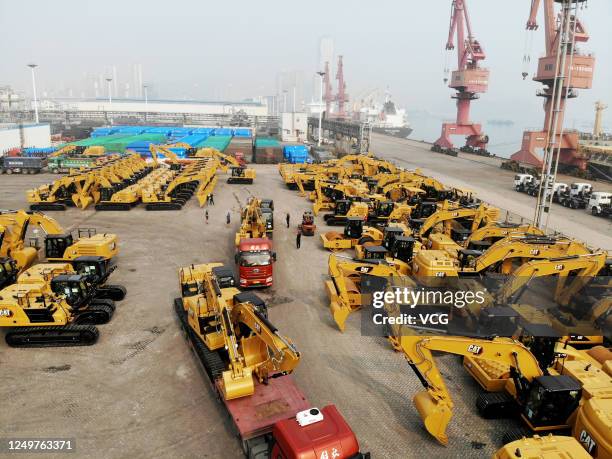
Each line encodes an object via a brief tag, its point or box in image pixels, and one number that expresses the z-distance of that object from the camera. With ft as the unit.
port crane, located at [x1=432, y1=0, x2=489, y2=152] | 271.69
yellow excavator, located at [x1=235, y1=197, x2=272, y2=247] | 84.94
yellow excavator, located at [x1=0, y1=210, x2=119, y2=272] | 73.36
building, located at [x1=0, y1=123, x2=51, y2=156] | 215.51
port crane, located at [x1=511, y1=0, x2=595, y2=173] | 190.19
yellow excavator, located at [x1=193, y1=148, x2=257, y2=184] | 168.35
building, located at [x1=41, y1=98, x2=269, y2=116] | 560.61
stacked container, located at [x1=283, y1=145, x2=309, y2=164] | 222.28
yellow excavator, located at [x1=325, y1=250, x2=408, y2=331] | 56.85
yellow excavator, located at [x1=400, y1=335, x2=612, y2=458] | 36.81
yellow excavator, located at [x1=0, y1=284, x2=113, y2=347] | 52.13
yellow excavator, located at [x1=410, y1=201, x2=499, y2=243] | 90.07
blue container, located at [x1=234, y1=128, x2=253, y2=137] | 313.81
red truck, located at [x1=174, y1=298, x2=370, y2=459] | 30.19
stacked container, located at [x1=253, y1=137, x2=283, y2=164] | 233.96
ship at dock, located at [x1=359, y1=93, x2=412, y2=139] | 599.70
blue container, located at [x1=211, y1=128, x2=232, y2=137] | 316.19
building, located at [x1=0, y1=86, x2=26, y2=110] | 410.90
